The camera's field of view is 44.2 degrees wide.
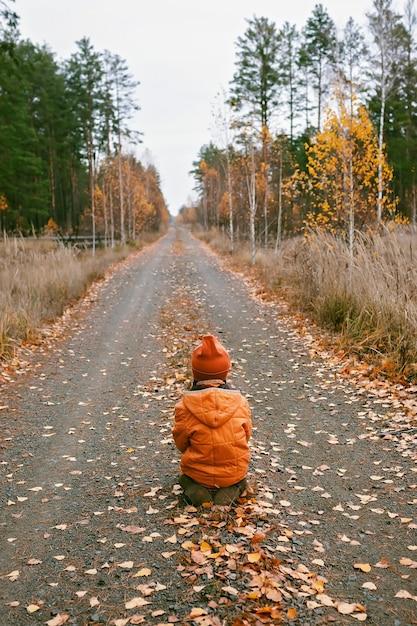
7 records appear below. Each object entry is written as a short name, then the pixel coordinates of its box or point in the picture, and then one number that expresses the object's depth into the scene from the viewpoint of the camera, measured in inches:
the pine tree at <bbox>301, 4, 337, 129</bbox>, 1235.2
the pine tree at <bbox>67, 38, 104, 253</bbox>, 1190.9
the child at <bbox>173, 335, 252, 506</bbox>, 148.9
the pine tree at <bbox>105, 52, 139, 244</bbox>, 1288.1
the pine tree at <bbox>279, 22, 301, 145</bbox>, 1163.9
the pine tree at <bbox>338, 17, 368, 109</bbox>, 500.7
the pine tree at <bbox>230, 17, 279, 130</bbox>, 1106.7
